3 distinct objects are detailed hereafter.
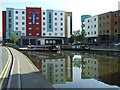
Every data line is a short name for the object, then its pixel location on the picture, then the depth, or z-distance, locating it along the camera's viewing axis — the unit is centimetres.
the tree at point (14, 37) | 6056
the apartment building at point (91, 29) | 6302
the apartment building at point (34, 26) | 6525
